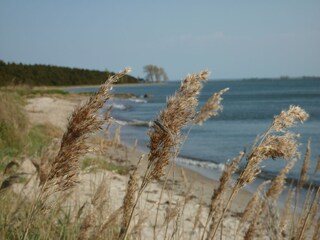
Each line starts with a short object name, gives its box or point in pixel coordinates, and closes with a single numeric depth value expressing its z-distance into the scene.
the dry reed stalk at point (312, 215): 2.94
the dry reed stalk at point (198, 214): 3.38
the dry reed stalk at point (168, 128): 1.62
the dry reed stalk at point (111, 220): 2.13
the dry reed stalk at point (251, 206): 2.79
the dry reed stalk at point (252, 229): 2.46
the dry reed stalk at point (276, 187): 2.58
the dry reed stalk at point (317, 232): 2.33
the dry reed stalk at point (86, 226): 2.04
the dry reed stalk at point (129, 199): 1.96
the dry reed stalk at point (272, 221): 1.61
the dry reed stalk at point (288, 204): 3.31
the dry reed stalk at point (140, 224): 2.49
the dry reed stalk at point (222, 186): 2.16
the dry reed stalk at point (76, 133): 1.49
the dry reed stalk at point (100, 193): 2.38
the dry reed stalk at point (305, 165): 2.99
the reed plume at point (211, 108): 2.17
